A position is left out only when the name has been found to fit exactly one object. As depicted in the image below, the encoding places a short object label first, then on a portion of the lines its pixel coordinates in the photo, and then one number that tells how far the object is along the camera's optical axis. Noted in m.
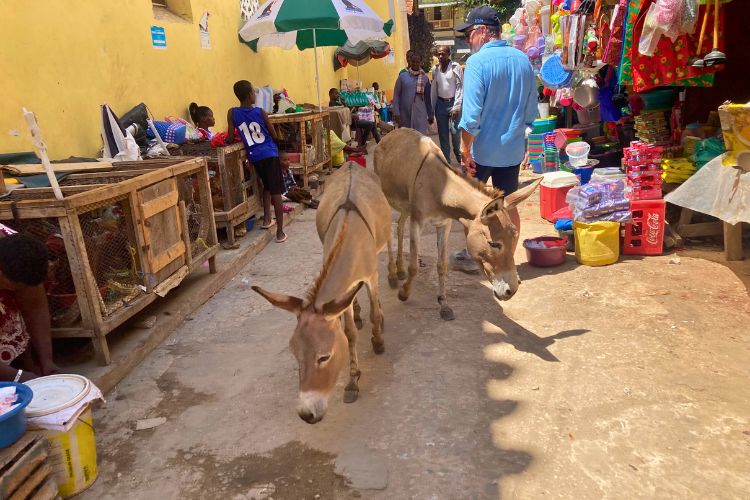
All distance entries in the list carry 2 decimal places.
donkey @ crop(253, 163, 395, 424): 2.63
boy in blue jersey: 6.36
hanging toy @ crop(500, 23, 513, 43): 12.25
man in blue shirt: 5.01
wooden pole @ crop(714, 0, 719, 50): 4.56
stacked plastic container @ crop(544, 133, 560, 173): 9.05
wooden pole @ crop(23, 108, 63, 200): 3.35
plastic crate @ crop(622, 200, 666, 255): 5.46
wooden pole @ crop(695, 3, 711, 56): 4.71
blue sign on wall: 6.88
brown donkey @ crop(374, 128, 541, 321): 3.90
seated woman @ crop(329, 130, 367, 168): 10.42
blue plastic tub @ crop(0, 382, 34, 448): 2.33
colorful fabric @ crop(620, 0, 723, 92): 5.21
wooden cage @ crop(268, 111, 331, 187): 8.31
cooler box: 6.84
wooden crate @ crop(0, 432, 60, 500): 2.28
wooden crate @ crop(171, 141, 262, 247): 6.09
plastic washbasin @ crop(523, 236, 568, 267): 5.46
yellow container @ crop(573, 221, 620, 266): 5.32
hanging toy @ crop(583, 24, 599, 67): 6.80
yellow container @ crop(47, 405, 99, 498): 2.64
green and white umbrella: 7.82
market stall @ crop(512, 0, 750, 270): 4.98
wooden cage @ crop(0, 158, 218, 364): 3.41
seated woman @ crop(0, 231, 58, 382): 3.05
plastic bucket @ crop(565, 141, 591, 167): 7.57
